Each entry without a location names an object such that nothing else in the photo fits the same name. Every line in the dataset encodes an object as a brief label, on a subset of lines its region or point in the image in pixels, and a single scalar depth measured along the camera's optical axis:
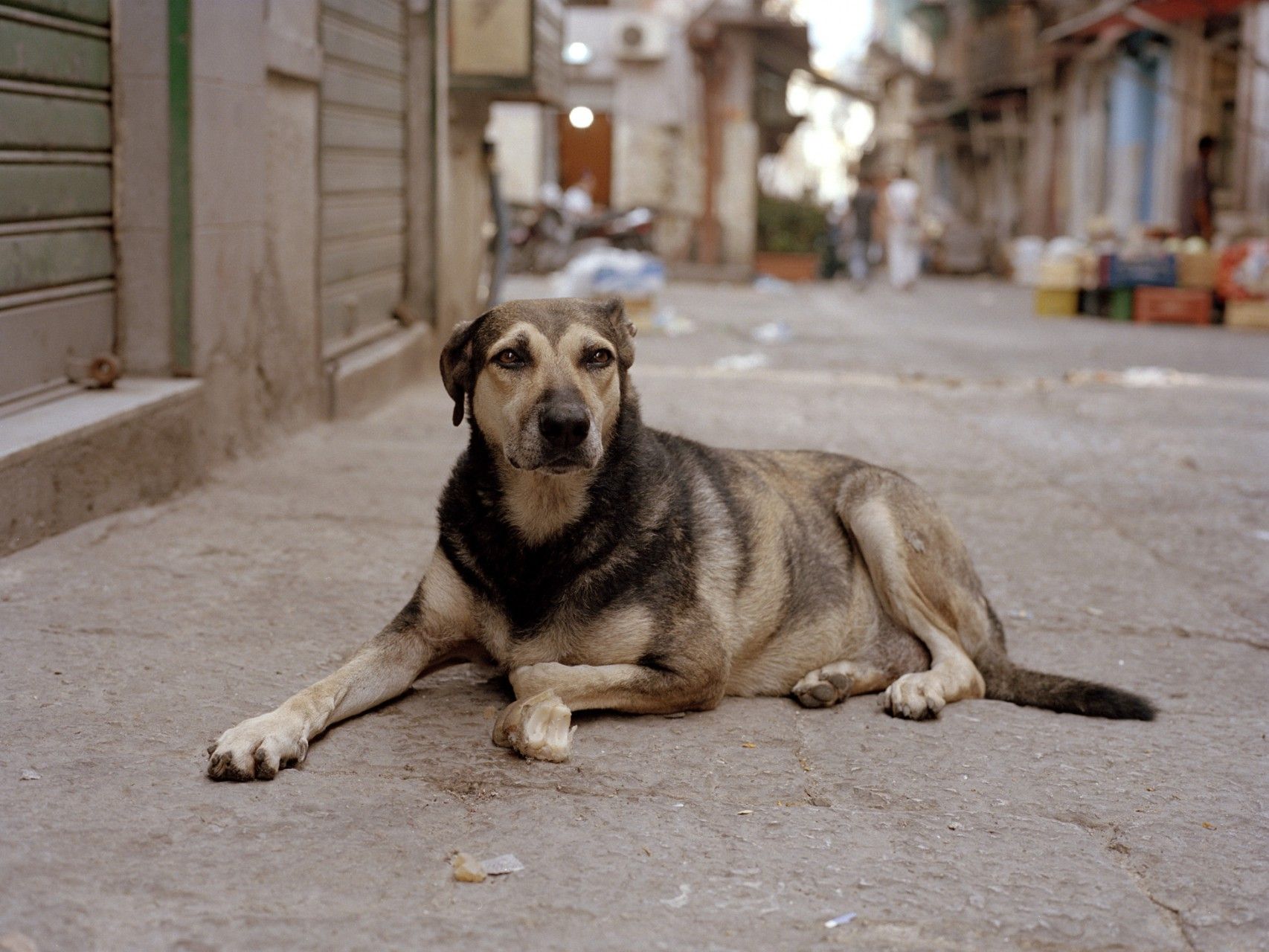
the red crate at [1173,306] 17.89
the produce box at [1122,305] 18.55
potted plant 27.77
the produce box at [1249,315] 17.22
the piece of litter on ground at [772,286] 24.54
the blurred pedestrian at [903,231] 25.34
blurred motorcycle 25.20
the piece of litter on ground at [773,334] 15.47
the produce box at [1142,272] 18.11
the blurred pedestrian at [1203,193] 19.97
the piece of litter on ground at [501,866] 2.80
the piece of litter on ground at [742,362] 12.71
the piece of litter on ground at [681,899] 2.71
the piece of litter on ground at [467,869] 2.76
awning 20.64
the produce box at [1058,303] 20.06
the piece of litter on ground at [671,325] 16.23
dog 3.53
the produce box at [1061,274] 19.86
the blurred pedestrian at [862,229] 26.47
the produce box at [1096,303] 19.42
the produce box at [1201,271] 17.98
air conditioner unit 29.92
